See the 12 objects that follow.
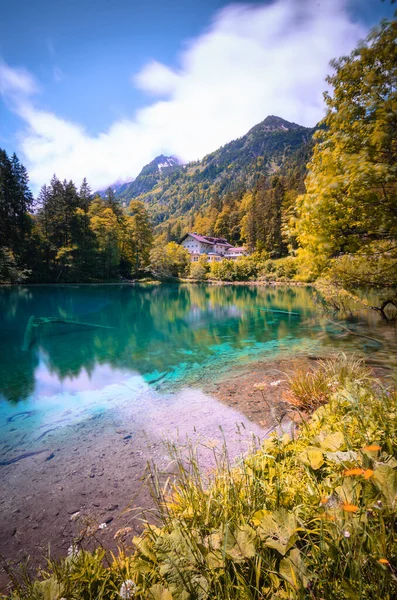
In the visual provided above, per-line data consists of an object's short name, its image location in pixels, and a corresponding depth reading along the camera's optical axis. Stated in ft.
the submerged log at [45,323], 52.35
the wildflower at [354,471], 4.20
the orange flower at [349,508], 3.47
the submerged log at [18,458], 16.16
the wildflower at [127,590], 5.11
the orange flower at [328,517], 4.43
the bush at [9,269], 127.85
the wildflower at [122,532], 10.03
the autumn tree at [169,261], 204.44
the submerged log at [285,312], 71.46
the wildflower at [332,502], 5.57
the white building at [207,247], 296.71
